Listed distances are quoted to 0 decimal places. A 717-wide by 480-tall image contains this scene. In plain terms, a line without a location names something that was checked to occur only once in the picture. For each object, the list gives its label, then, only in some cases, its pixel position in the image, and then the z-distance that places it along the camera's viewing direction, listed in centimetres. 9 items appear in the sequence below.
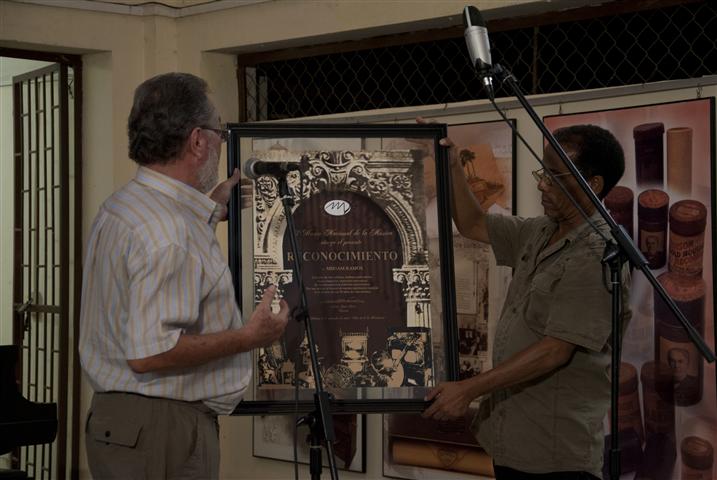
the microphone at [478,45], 232
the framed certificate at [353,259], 276
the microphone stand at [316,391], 251
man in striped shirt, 224
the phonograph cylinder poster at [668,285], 359
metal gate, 513
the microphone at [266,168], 265
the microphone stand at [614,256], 225
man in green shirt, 263
